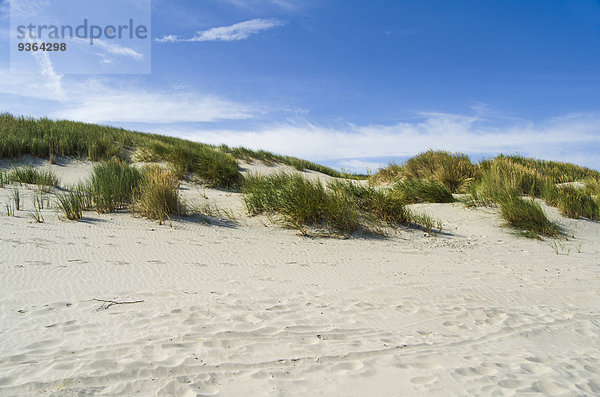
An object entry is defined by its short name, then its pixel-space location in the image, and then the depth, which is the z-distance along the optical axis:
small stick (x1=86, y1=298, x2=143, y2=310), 2.89
